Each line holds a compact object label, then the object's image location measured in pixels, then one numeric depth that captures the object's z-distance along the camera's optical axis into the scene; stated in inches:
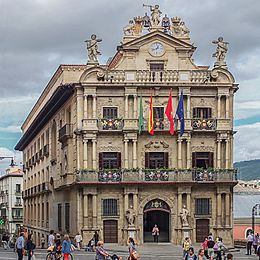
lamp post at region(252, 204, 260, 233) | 3229.8
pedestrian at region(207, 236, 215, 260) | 1707.9
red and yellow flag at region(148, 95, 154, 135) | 2335.1
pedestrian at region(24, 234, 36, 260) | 1629.2
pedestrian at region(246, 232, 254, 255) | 2048.5
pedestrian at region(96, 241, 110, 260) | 1332.4
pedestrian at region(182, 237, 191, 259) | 1761.8
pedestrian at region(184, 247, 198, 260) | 1423.5
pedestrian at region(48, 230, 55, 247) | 1820.4
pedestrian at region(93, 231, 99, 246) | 2245.4
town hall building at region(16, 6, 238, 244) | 2364.7
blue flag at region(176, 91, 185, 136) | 2305.6
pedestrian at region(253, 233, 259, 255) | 2032.9
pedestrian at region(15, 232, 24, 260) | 1536.7
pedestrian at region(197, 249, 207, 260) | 1461.6
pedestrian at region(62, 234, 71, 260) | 1473.9
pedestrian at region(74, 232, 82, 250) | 2277.3
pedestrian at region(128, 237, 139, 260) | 1384.1
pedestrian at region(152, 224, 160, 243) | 2345.0
